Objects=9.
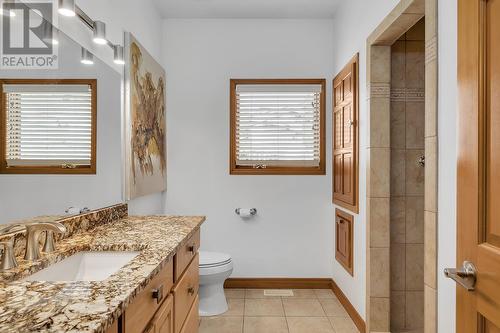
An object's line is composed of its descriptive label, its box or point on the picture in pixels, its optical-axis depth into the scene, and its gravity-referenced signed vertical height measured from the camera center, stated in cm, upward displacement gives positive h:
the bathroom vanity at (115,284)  83 -35
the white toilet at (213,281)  285 -95
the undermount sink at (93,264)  145 -42
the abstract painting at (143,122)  255 +35
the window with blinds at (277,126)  360 +40
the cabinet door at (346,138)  279 +24
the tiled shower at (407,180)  266 -11
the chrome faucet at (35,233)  130 -25
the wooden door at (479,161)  98 +1
